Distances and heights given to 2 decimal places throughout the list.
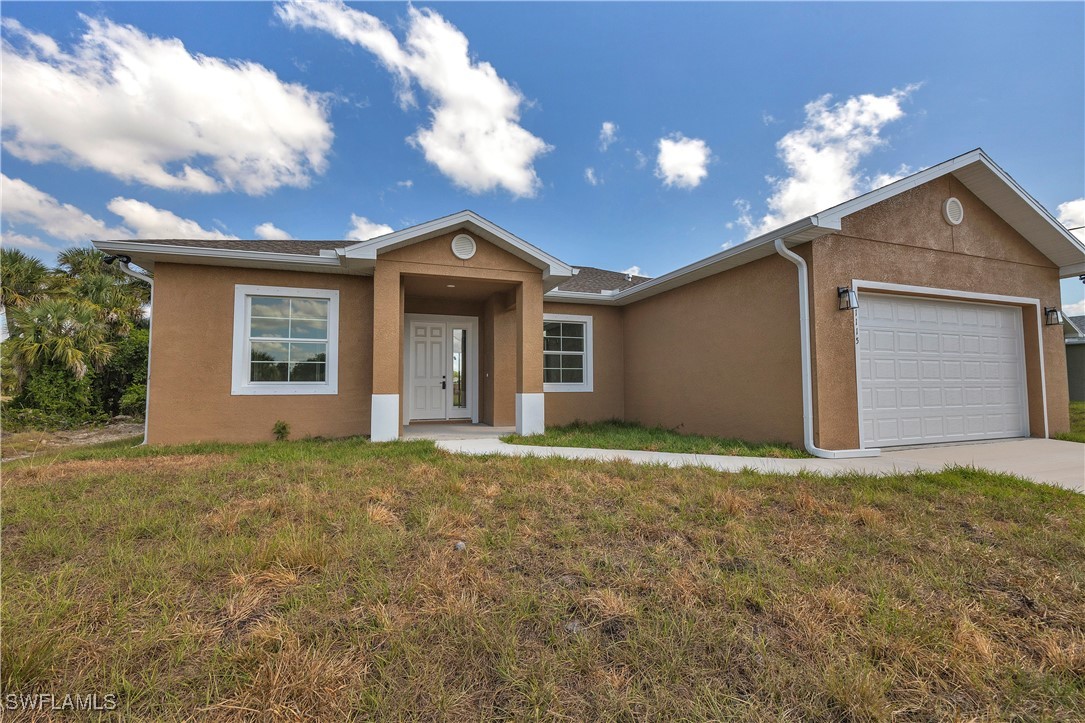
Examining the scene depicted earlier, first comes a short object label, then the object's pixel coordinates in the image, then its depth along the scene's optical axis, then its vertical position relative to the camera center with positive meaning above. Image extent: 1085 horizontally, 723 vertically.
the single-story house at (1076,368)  13.79 +0.44
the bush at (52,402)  9.91 -0.41
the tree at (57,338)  10.13 +1.14
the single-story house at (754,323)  6.54 +1.05
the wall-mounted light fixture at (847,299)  6.28 +1.21
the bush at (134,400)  11.34 -0.40
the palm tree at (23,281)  12.05 +3.03
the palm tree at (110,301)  12.38 +2.45
